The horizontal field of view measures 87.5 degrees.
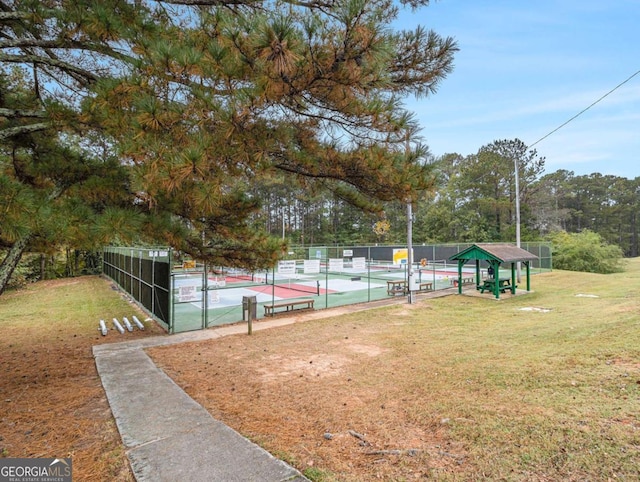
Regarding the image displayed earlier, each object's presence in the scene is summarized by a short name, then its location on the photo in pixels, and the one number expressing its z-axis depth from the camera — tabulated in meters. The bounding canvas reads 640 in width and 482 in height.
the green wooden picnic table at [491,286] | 13.84
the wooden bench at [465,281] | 16.57
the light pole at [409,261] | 11.34
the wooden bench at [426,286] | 15.23
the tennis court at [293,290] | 9.11
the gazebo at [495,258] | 12.95
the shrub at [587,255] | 26.55
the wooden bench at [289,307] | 10.34
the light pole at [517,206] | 18.30
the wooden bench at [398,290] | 14.05
